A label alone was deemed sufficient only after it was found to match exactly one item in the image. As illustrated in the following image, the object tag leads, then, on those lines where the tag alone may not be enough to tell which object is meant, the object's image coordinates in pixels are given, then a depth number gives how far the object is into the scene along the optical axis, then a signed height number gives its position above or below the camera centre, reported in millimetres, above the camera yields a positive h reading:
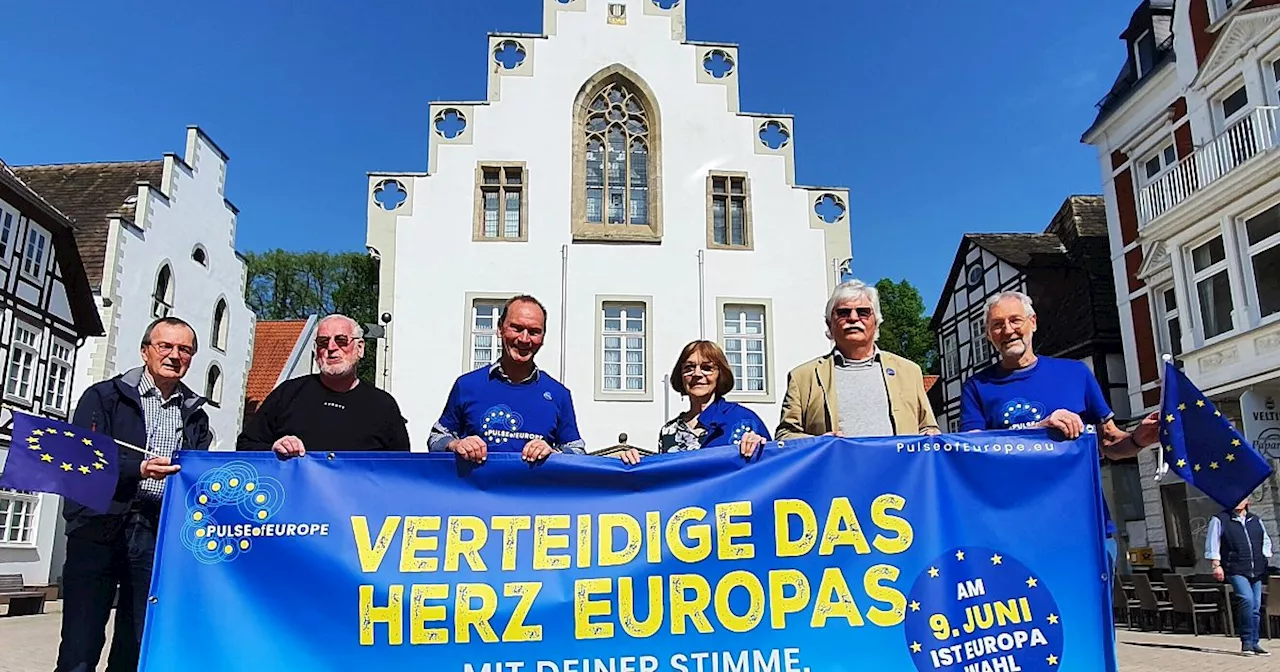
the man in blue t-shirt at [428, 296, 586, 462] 4453 +654
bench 15617 -913
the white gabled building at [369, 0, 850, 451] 16688 +5613
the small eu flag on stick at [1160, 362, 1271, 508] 4043 +378
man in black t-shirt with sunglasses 4316 +601
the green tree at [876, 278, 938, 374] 41562 +9360
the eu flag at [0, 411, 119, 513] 3627 +309
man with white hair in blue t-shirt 4242 +647
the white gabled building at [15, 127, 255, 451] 21109 +6905
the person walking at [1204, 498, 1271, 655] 9773 -300
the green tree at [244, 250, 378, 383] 44594 +12185
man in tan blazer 4395 +694
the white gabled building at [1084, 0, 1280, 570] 15102 +5449
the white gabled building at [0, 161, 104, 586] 18172 +4284
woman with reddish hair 4617 +653
